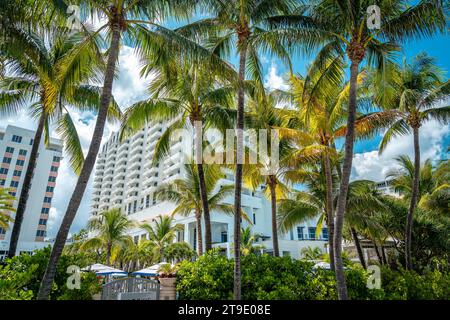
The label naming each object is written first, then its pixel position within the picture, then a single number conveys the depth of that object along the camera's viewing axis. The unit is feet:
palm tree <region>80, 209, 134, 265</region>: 100.17
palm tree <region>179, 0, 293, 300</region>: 33.81
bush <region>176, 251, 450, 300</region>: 33.50
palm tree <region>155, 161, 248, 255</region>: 64.80
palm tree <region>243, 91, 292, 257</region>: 51.29
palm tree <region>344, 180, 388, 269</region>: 54.65
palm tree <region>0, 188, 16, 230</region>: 44.48
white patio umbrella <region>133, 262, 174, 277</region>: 51.42
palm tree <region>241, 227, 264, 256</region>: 118.42
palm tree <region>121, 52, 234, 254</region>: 44.27
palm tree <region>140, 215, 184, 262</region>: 114.93
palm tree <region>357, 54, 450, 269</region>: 45.56
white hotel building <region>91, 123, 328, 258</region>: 154.51
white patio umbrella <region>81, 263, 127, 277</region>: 62.39
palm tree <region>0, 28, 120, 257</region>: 31.42
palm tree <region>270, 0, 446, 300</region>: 32.09
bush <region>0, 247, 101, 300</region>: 25.54
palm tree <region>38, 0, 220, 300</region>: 25.77
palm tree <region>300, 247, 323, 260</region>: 135.13
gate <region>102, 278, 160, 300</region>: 30.88
